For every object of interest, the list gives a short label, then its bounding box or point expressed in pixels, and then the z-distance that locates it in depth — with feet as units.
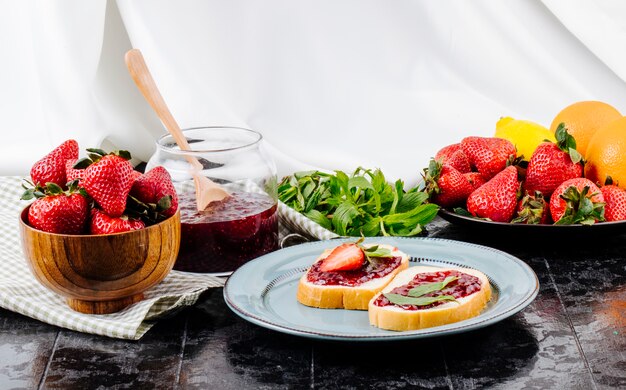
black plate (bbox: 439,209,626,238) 6.77
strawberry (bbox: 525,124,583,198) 7.09
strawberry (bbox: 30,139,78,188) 5.81
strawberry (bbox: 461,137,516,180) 7.37
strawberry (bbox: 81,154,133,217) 5.42
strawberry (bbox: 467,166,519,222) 6.97
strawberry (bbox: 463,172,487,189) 7.34
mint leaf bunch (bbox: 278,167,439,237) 7.13
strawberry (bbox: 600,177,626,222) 6.90
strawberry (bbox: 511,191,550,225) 6.93
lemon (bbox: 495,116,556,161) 7.80
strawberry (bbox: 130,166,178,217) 5.73
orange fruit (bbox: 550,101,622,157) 7.73
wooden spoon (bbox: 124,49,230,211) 6.62
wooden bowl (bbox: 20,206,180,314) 5.49
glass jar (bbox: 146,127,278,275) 6.57
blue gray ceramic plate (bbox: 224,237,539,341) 5.23
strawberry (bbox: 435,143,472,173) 7.50
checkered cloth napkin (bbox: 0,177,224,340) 5.80
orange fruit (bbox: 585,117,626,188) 7.16
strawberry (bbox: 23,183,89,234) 5.47
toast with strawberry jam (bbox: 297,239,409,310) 5.81
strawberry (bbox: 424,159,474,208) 7.27
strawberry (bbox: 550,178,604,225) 6.77
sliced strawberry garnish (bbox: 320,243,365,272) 5.98
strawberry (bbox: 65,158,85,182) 5.61
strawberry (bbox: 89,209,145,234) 5.50
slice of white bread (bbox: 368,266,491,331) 5.36
